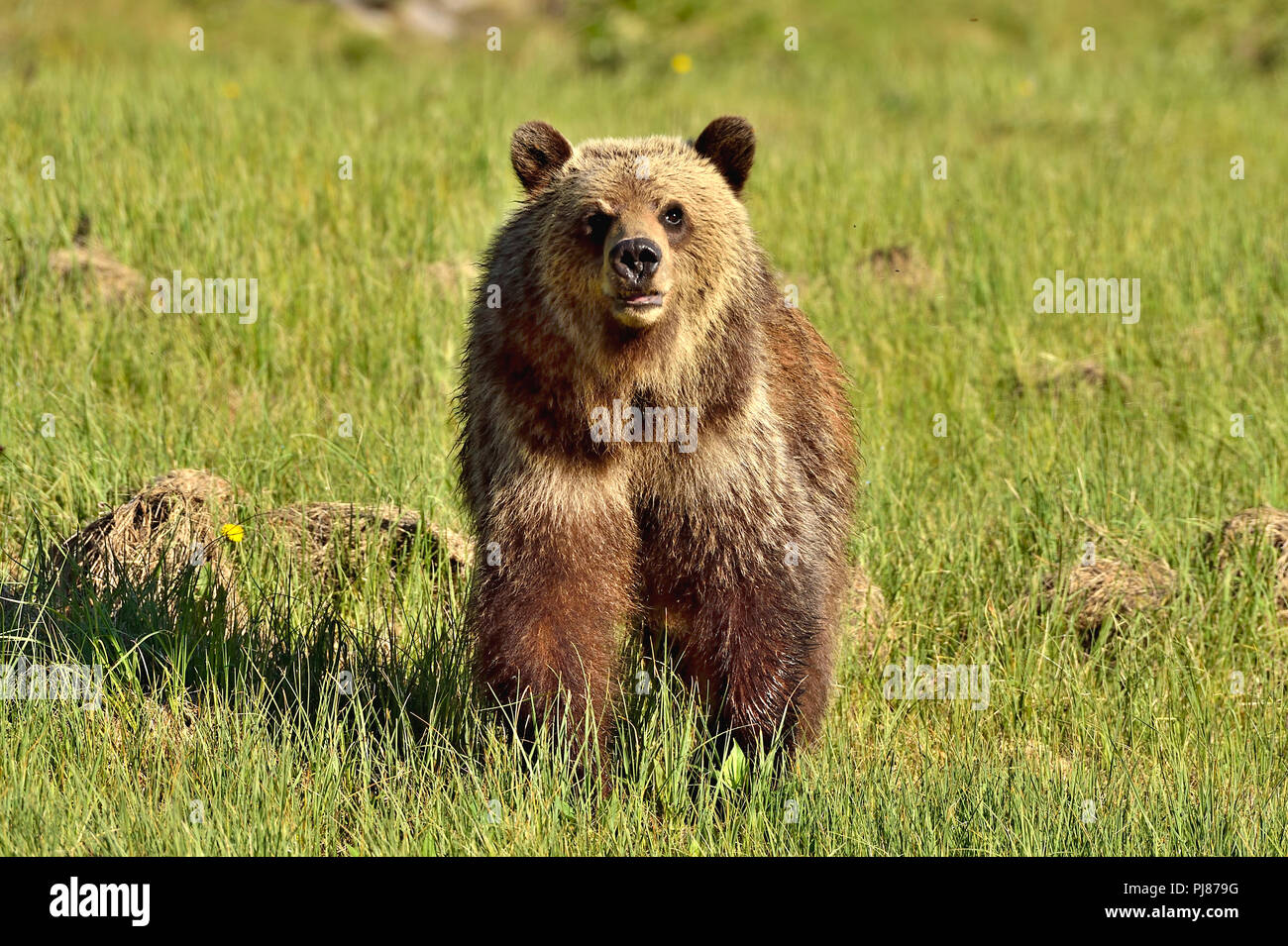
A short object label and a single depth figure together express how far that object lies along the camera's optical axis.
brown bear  8.16
